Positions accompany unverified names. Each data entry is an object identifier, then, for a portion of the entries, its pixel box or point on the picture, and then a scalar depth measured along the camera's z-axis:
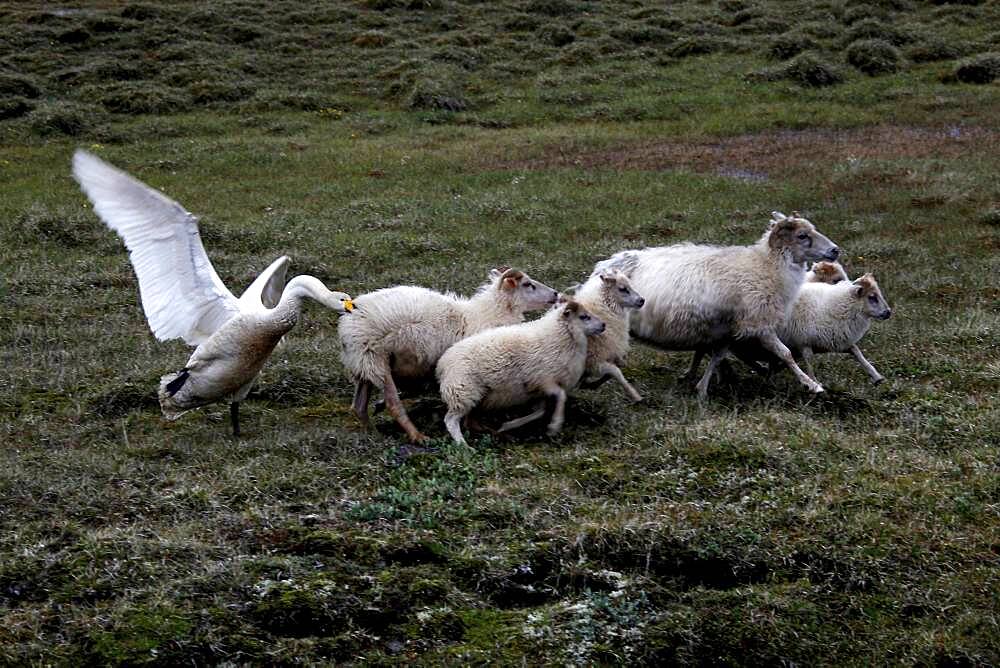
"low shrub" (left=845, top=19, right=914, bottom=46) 29.94
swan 8.75
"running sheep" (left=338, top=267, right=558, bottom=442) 8.76
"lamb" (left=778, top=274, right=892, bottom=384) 10.28
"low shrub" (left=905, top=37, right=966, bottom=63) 29.09
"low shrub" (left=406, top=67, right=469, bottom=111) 26.44
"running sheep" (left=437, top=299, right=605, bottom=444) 8.55
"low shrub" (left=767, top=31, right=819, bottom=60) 29.42
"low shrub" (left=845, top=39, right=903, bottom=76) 28.08
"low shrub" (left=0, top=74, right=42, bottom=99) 26.03
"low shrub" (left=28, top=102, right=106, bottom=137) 23.84
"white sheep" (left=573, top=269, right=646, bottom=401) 9.31
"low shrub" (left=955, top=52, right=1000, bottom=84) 27.20
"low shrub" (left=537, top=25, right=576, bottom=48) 32.25
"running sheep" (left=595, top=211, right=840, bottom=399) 9.84
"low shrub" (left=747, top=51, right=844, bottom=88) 27.27
